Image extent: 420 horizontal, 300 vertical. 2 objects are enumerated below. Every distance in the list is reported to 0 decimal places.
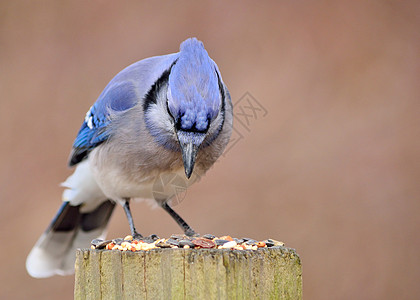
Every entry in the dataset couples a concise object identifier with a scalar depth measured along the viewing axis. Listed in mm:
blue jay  5083
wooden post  4973
